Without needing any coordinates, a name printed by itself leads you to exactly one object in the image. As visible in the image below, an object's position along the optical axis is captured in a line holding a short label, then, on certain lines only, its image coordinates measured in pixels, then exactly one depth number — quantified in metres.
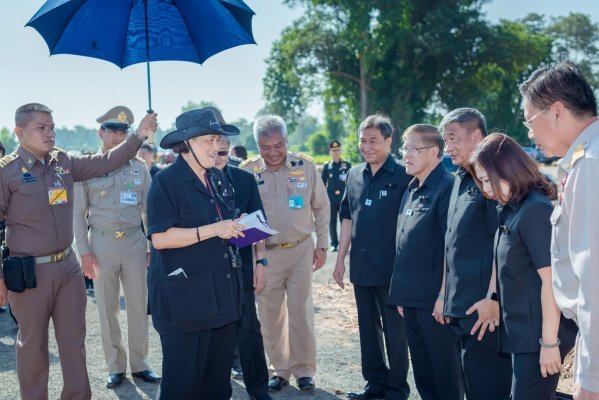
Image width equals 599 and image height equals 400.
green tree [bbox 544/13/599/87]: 71.62
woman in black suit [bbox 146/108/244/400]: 3.51
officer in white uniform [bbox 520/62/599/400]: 2.16
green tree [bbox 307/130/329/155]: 80.51
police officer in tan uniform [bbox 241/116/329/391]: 5.44
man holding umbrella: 4.33
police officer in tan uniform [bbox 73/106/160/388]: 5.54
